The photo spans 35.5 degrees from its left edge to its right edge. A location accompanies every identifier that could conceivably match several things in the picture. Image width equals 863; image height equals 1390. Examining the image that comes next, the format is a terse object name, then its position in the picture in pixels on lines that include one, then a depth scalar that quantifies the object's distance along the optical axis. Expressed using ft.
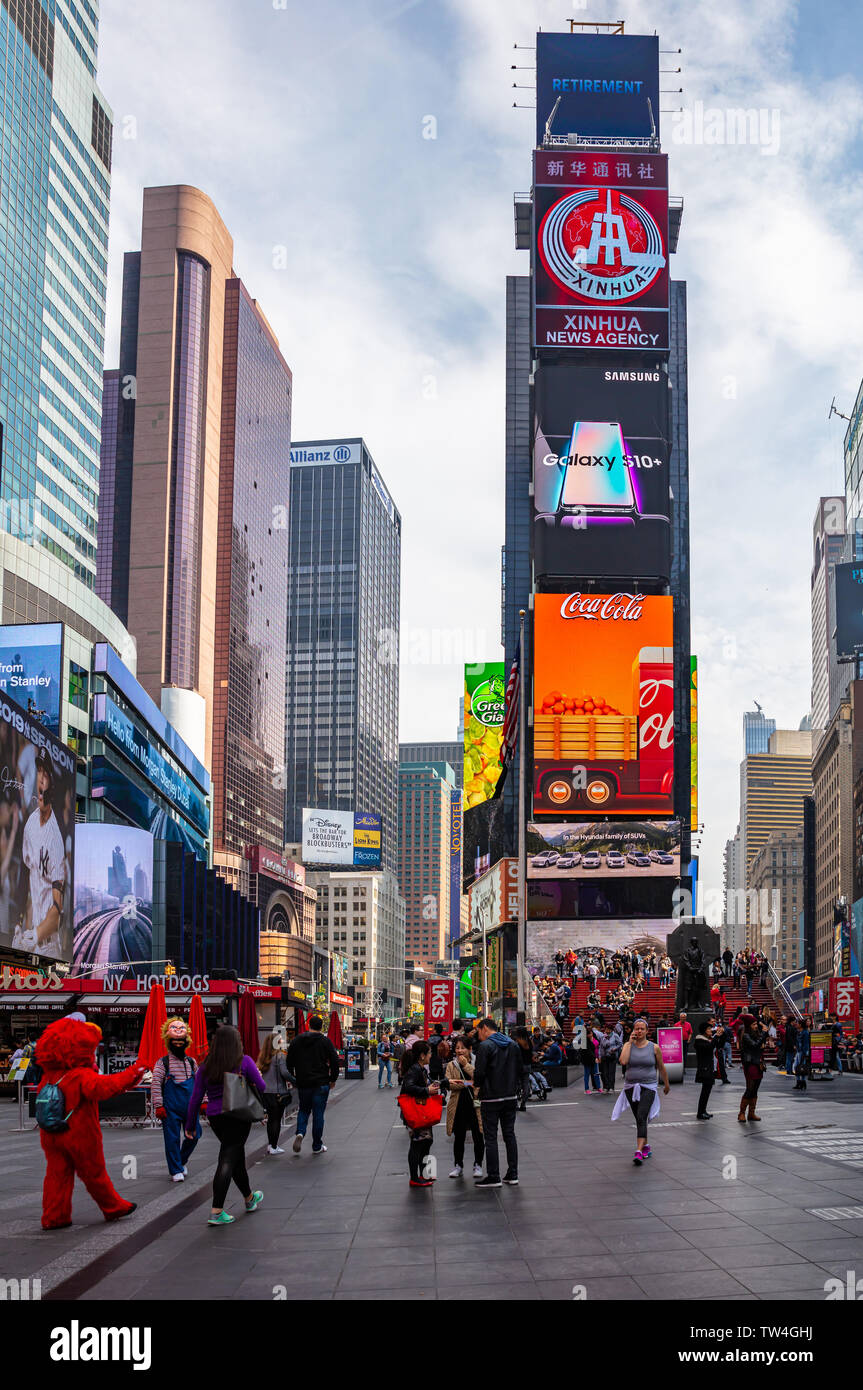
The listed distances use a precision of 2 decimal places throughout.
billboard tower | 281.33
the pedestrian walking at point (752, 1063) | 65.31
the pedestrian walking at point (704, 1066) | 68.90
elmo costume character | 37.42
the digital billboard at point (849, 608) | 405.18
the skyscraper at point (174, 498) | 604.49
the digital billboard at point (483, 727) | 411.34
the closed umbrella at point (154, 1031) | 54.25
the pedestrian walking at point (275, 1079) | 61.21
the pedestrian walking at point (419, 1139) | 47.91
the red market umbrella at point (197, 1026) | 73.41
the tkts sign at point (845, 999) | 135.03
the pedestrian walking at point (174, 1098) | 49.75
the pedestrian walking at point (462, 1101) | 53.67
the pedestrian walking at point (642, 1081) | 52.85
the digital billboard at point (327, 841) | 638.12
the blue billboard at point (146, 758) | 281.13
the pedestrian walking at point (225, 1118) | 38.75
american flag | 321.32
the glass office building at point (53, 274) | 338.75
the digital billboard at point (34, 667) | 232.53
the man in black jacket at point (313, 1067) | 58.95
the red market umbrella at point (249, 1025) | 88.22
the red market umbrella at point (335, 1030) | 115.31
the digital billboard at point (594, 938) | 278.26
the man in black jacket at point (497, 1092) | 47.34
